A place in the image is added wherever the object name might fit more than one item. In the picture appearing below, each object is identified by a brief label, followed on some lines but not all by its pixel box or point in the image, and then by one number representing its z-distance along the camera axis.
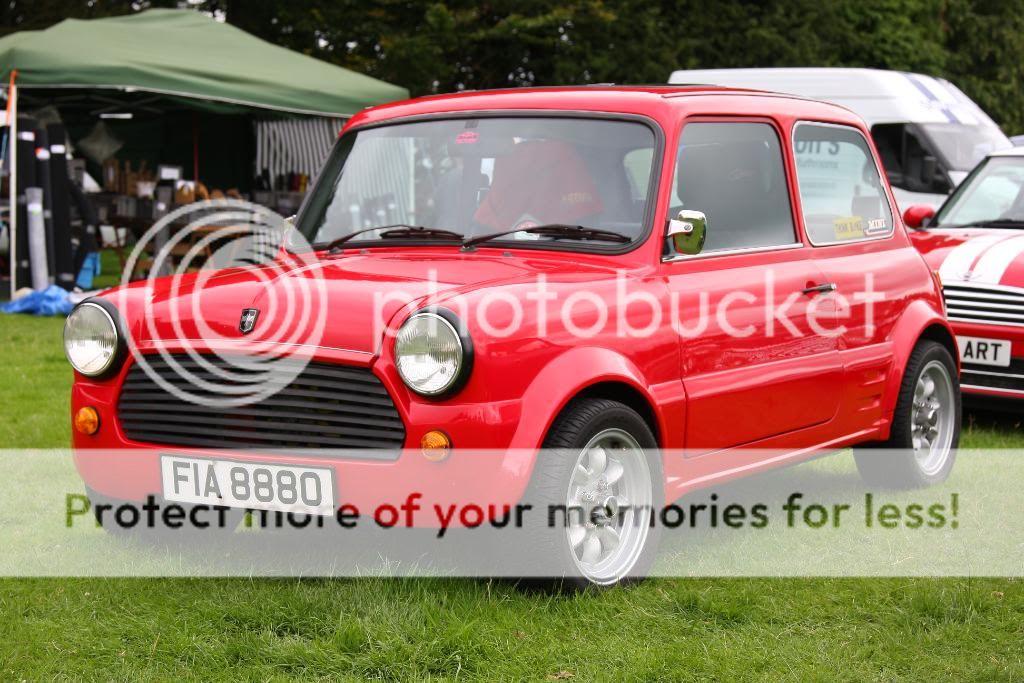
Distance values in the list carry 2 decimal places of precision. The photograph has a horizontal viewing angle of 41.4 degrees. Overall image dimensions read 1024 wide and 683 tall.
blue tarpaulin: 12.64
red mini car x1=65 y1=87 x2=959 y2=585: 4.09
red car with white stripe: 7.41
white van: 15.99
